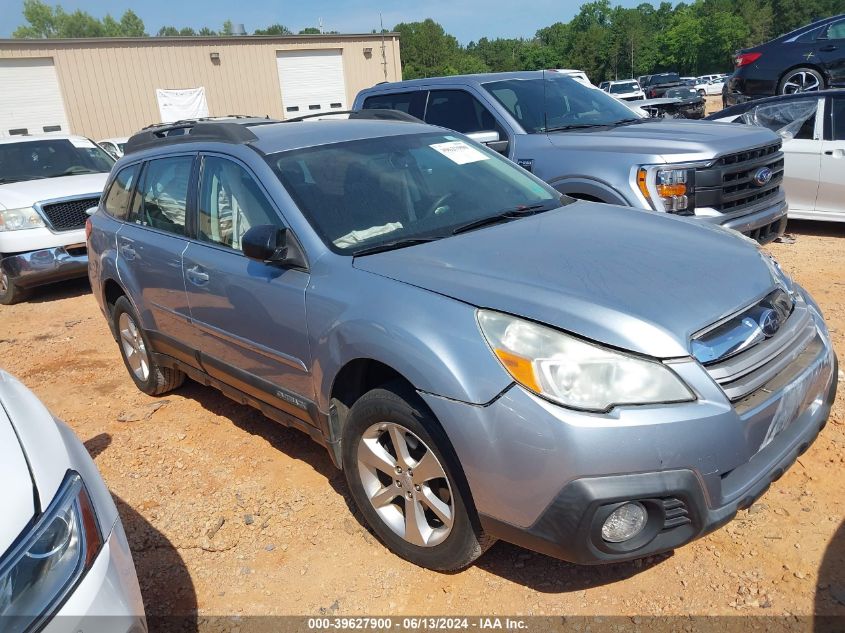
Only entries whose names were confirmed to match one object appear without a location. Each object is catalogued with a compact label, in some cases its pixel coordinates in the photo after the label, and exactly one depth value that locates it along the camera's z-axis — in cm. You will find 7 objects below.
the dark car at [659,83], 3183
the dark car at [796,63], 1051
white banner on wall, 2583
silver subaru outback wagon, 218
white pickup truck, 772
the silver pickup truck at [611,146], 523
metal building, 2361
